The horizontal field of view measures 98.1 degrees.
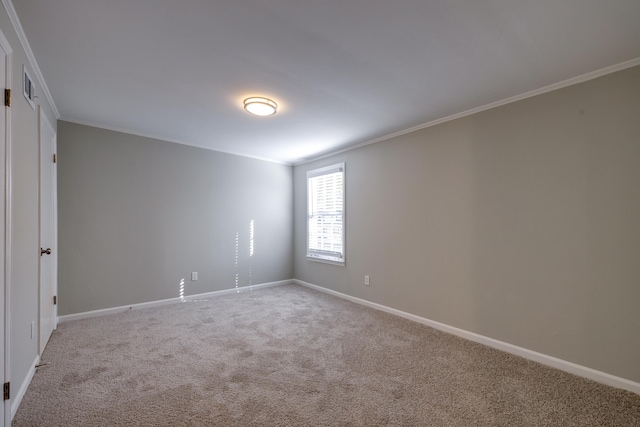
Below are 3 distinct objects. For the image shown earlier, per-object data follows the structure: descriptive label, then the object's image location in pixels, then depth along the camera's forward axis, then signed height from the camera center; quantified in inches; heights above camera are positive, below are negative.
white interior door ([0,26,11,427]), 61.7 -3.8
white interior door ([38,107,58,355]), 101.3 -7.5
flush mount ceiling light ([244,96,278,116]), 107.8 +43.1
